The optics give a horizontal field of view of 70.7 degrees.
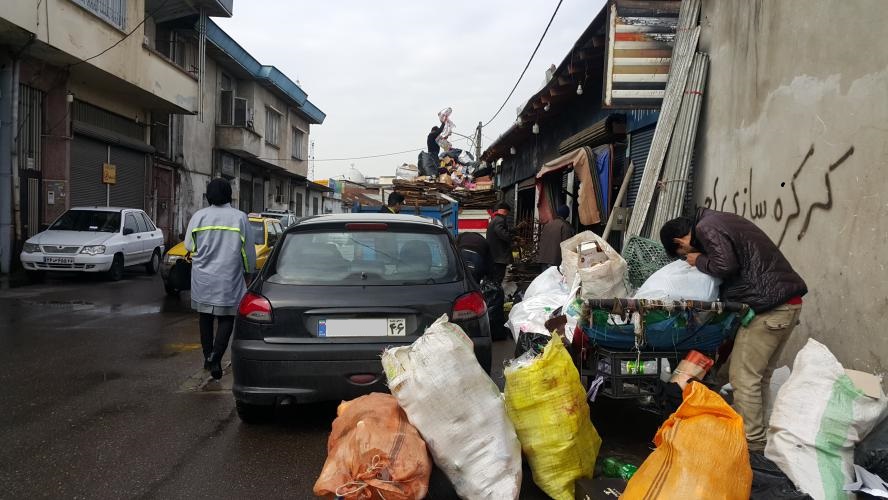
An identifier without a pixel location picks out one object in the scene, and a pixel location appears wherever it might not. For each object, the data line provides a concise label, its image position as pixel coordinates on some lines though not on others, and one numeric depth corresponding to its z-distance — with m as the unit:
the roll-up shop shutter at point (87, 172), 16.01
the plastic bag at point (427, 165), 19.59
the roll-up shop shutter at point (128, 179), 18.25
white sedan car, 12.12
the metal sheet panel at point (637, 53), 7.31
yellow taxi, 11.41
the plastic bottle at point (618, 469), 3.34
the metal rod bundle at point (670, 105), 7.04
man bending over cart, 3.71
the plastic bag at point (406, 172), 19.19
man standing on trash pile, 21.86
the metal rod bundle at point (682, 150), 6.97
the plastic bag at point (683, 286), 3.86
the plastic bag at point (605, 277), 4.47
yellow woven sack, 3.11
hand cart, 3.62
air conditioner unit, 24.89
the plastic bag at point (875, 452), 2.89
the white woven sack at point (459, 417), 2.88
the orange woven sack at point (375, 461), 2.64
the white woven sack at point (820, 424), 2.89
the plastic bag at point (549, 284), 5.26
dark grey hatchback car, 3.88
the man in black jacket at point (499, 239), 9.23
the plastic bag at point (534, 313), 4.94
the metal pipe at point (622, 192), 8.07
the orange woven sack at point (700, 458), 2.53
